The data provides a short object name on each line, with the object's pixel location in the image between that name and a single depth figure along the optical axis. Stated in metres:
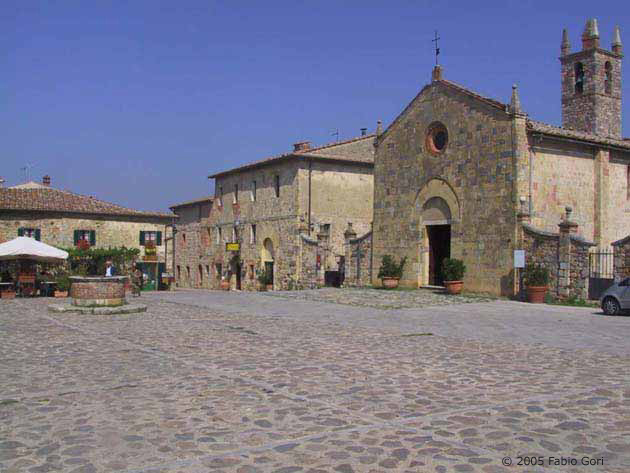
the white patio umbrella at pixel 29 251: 23.59
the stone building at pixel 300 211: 32.88
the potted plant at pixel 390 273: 25.83
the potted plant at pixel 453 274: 22.77
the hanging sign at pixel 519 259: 20.95
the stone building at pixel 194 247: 43.62
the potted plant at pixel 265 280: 35.56
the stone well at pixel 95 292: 17.44
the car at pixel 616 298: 16.36
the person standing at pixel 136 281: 27.05
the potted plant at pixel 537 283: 20.20
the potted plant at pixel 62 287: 25.80
